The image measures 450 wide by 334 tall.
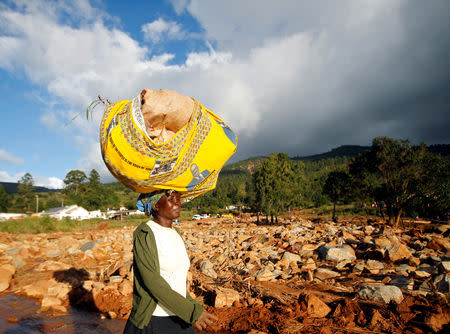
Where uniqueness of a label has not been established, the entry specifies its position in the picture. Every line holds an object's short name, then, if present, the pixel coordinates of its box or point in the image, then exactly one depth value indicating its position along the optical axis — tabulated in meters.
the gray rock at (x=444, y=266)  4.77
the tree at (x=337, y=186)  23.03
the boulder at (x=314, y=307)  3.37
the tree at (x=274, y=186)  20.39
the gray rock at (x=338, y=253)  6.50
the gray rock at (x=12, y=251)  9.05
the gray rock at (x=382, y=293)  3.58
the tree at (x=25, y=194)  53.19
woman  1.36
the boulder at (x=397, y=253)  6.00
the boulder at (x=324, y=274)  5.44
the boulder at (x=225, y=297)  4.04
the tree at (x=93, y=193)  53.53
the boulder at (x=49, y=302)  4.39
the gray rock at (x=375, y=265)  5.64
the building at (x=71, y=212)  36.22
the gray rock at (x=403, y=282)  4.17
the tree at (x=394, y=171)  15.56
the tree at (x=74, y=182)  56.07
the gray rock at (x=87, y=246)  9.43
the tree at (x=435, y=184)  14.92
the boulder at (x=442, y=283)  3.84
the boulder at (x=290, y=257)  6.46
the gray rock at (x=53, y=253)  9.06
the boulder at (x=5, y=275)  5.50
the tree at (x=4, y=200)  49.34
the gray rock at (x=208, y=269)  5.79
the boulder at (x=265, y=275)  5.45
